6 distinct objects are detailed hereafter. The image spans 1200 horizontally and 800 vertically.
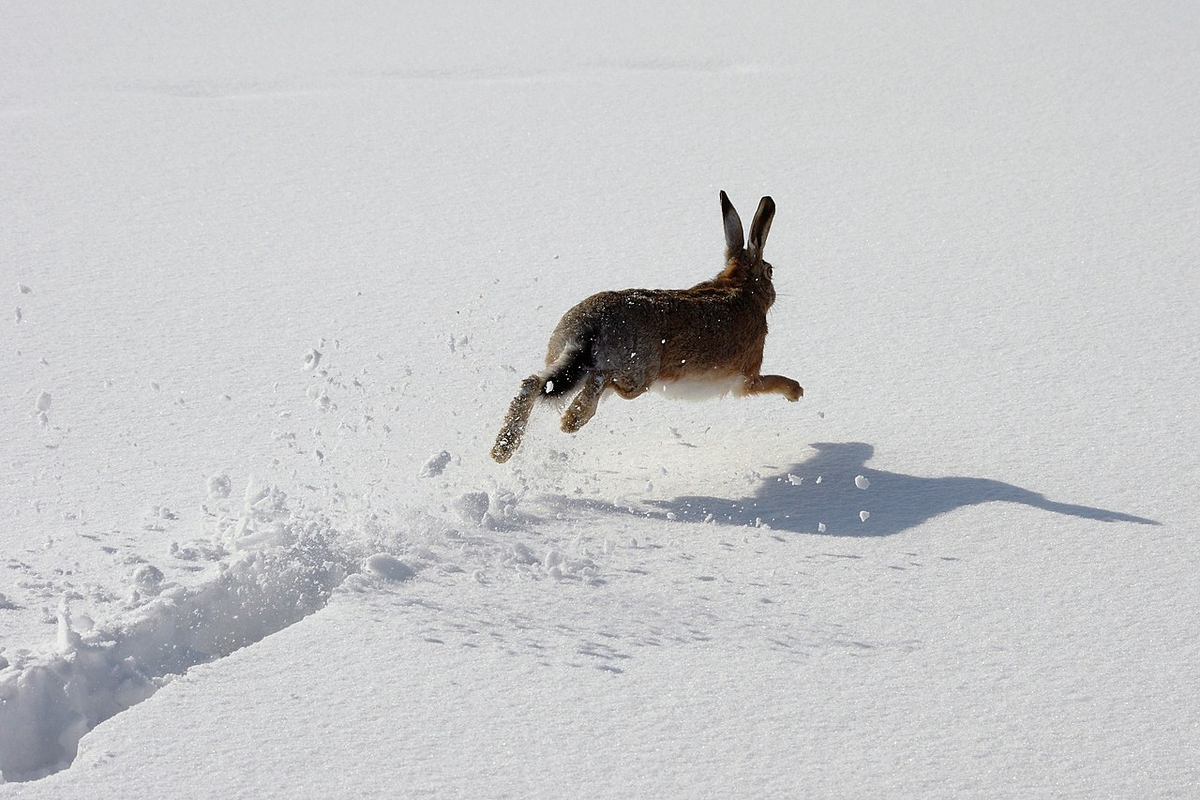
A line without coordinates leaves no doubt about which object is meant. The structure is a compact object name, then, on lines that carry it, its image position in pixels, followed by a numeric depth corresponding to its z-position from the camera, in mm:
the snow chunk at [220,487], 7836
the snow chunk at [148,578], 6758
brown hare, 8195
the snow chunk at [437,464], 7937
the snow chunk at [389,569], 6934
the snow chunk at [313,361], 8641
